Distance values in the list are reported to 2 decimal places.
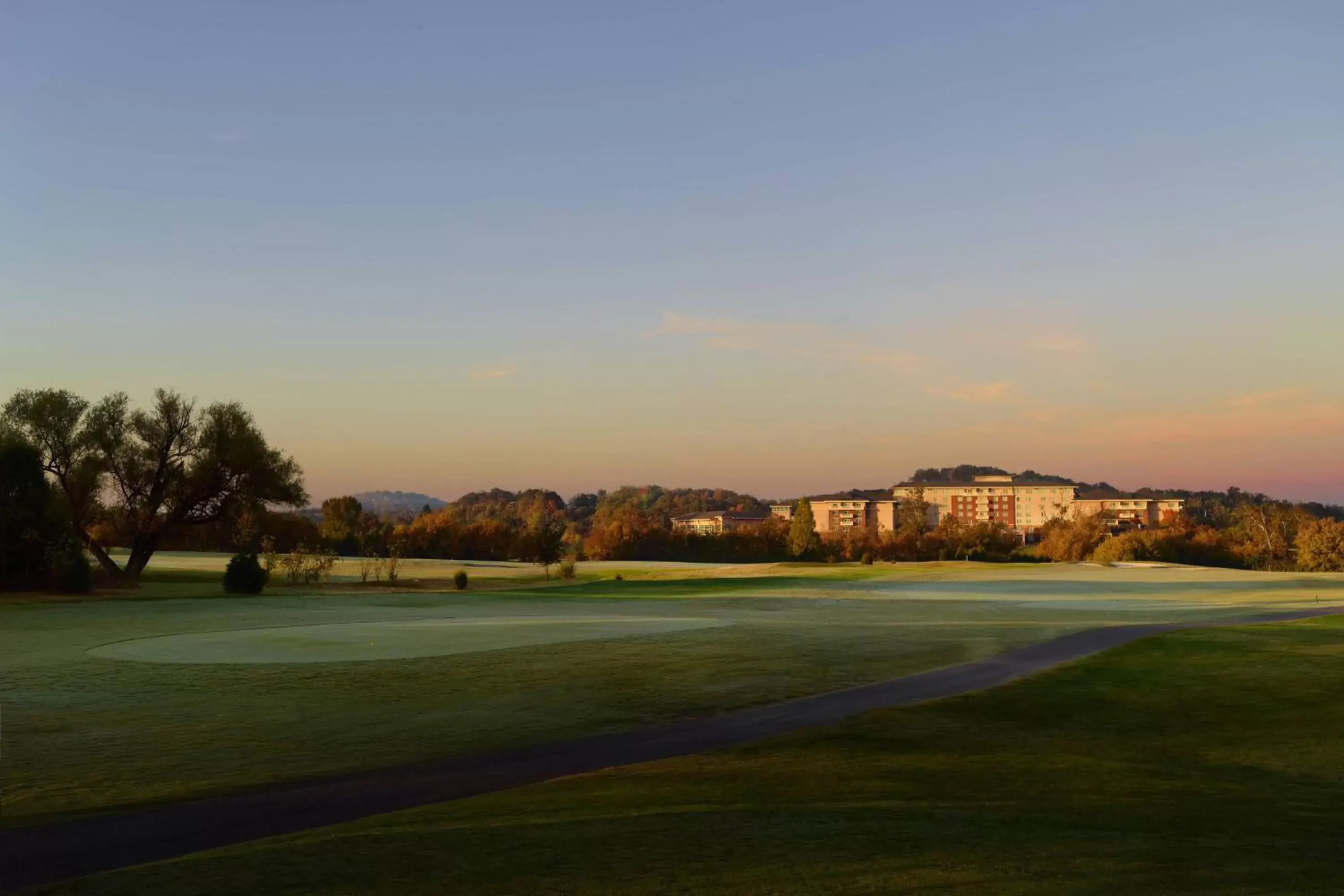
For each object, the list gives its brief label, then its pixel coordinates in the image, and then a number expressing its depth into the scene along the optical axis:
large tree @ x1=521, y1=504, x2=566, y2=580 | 65.62
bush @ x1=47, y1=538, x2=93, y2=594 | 42.84
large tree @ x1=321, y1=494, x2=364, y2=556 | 92.81
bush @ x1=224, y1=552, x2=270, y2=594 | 46.00
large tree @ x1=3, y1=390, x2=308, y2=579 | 51.56
